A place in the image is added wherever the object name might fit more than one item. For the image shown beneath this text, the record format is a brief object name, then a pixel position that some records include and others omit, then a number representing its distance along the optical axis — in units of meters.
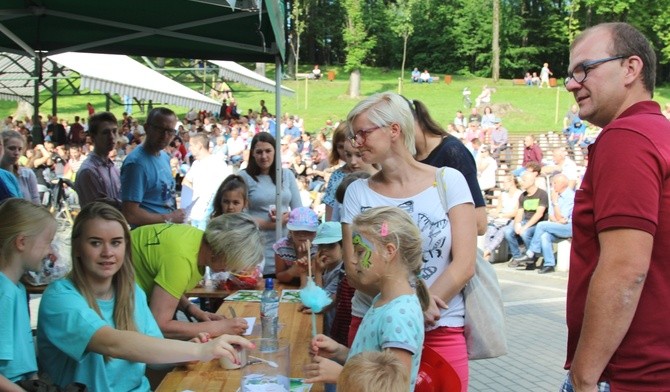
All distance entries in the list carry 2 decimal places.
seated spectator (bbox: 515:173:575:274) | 10.88
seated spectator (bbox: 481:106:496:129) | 25.63
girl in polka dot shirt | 2.38
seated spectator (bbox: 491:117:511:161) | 22.88
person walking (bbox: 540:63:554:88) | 48.22
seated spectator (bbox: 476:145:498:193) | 16.67
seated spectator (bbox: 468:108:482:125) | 26.83
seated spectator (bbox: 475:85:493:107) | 35.34
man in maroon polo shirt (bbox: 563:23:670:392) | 1.89
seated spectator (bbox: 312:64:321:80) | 49.22
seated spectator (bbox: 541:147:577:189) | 13.11
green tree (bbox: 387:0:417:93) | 53.44
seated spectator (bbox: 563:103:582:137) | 25.26
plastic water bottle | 3.44
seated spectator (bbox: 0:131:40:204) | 6.15
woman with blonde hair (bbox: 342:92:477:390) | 2.83
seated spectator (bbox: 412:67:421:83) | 48.97
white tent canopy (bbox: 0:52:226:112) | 12.12
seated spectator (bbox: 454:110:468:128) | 27.39
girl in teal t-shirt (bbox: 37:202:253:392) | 2.74
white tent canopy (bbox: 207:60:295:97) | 19.38
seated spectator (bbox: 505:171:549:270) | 11.27
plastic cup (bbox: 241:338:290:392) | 2.42
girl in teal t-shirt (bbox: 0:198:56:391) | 2.68
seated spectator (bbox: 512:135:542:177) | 19.20
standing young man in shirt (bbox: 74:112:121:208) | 5.71
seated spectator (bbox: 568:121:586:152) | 23.38
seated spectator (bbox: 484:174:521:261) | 11.68
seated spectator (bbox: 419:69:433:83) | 48.91
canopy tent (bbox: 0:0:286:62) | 5.04
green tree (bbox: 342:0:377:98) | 53.72
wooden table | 2.76
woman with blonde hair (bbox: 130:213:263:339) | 3.35
